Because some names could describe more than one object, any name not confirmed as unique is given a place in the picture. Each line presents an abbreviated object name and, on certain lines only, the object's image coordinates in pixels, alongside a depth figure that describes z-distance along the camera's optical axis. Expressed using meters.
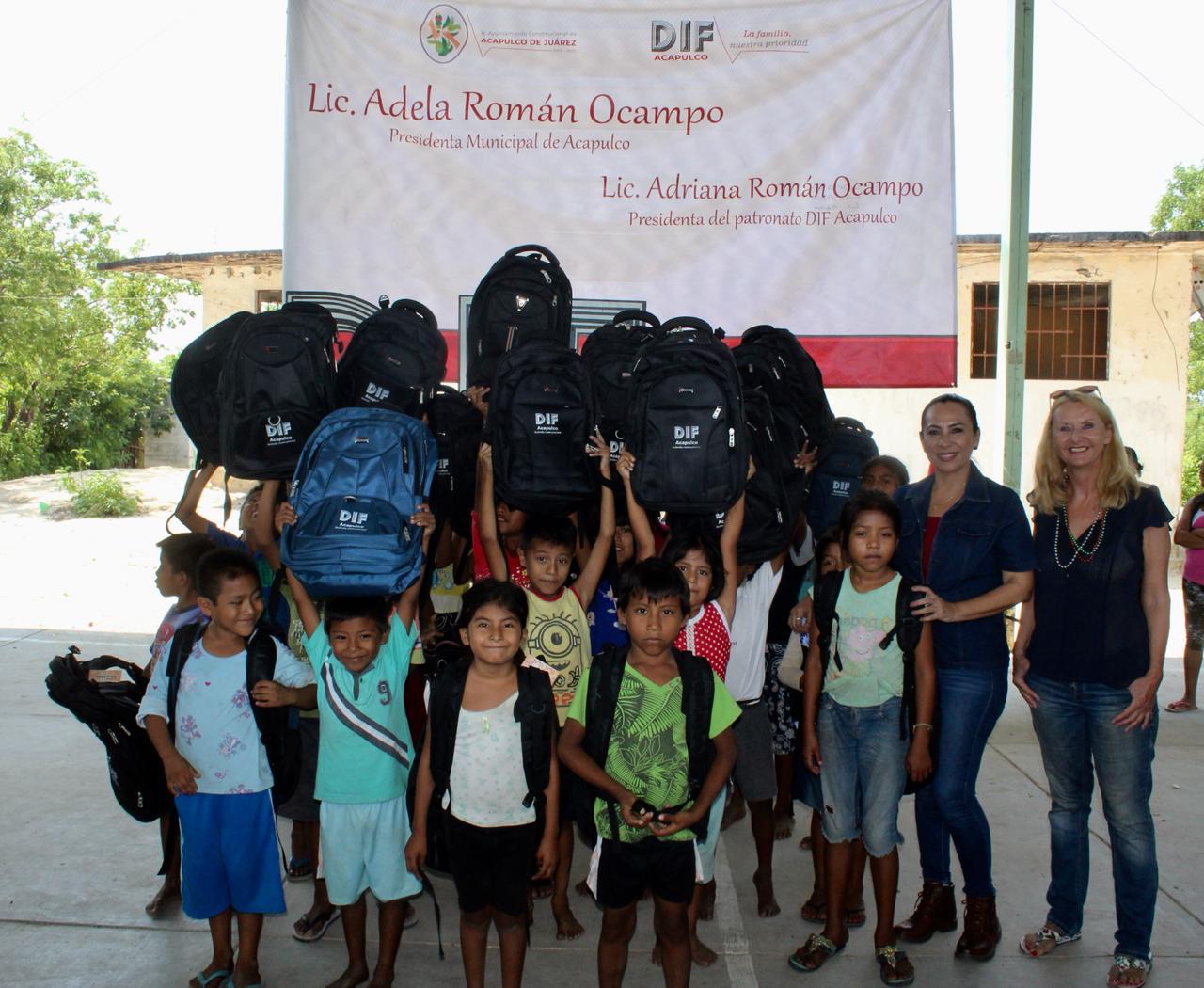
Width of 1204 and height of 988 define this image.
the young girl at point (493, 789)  3.31
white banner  6.59
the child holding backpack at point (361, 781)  3.53
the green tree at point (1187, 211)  26.33
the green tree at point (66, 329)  22.30
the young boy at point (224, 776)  3.51
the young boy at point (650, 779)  3.24
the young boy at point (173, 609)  4.02
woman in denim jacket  3.76
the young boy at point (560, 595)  3.95
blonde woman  3.64
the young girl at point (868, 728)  3.70
